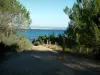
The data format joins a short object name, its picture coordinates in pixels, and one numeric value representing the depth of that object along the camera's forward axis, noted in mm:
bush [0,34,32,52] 11829
